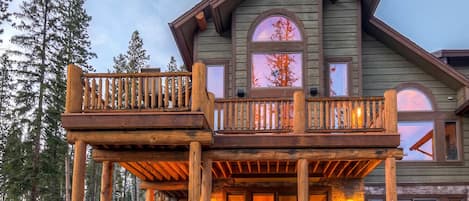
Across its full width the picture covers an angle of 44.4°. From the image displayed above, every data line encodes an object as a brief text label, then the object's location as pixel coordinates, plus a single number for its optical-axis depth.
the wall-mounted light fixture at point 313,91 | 13.29
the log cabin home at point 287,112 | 9.70
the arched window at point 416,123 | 14.23
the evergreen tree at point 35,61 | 24.91
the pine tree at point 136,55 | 33.62
